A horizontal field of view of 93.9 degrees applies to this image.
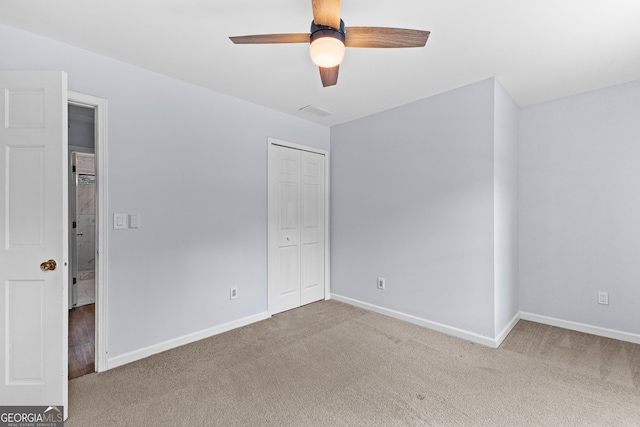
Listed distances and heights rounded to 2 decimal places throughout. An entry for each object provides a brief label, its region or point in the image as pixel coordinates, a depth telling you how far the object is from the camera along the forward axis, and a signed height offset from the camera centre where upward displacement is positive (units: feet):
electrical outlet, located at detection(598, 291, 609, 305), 9.68 -2.73
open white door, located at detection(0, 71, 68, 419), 5.69 -0.53
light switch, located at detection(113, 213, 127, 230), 7.87 -0.22
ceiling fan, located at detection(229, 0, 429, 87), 4.75 +3.09
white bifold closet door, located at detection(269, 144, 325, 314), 11.78 -0.61
